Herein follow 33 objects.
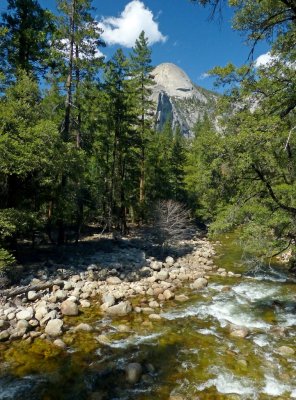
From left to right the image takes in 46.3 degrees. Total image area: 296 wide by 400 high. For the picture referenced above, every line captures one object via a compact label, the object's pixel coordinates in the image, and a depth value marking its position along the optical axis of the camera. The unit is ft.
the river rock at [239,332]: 36.91
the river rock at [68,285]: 47.29
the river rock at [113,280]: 51.63
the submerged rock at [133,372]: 28.48
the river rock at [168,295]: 47.80
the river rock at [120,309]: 41.68
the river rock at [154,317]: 40.65
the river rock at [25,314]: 37.22
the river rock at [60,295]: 43.60
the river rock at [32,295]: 42.30
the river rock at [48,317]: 37.40
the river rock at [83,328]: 36.73
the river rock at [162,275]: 55.89
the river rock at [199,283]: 53.36
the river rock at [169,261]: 64.89
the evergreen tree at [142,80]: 88.48
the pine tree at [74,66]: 59.88
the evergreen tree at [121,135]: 75.77
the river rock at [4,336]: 33.50
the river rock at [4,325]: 35.14
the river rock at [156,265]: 61.05
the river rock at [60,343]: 33.04
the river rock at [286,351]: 33.09
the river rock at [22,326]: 35.01
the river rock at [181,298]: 47.47
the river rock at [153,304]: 44.57
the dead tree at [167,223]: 69.51
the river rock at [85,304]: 43.29
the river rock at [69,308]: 40.52
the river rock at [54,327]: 35.40
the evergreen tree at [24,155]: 45.39
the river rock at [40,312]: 38.03
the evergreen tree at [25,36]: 55.83
